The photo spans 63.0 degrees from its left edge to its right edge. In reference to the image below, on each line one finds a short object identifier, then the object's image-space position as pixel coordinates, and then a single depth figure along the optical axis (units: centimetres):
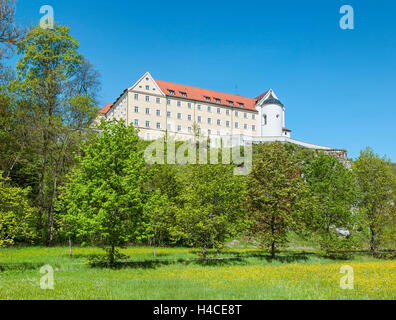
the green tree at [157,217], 1977
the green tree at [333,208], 2989
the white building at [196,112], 7506
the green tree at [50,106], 3195
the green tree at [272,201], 2684
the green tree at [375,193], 3212
